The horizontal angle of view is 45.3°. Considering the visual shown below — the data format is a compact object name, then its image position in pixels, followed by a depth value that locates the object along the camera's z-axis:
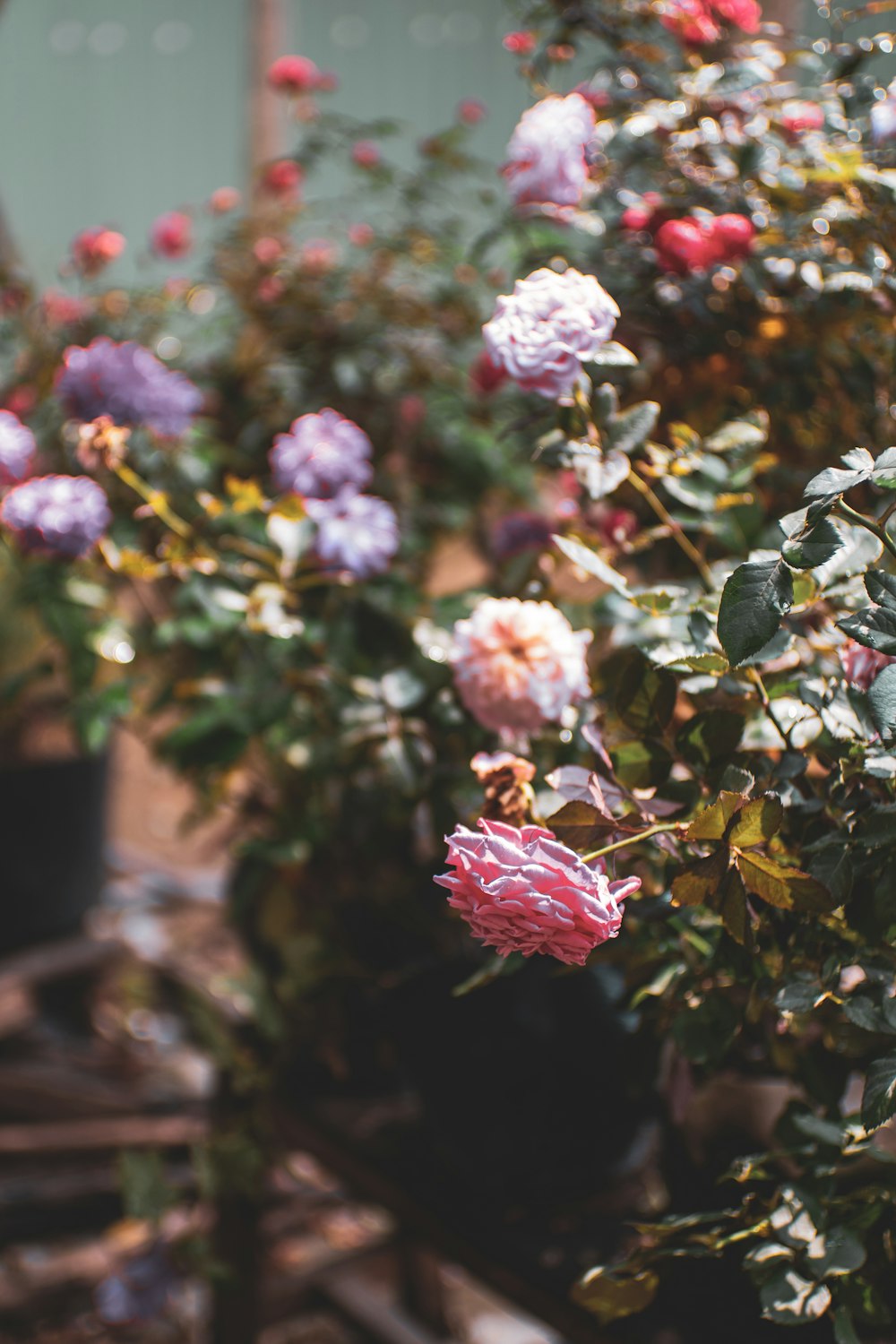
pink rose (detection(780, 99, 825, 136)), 0.89
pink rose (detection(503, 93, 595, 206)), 0.84
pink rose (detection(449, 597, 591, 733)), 0.67
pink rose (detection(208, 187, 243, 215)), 1.55
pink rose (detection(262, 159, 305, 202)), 1.54
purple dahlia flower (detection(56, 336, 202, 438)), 1.03
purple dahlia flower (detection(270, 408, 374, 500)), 0.92
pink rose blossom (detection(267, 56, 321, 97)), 1.48
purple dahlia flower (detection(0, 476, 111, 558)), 0.91
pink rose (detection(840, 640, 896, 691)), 0.60
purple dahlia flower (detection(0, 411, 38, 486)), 1.05
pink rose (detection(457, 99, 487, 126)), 1.54
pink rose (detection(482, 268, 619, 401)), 0.65
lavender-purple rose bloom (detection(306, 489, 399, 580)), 0.87
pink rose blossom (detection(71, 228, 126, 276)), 1.42
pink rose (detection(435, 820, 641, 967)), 0.48
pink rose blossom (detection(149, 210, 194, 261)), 1.65
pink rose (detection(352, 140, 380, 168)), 1.47
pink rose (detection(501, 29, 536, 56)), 1.00
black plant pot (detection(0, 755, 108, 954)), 1.57
